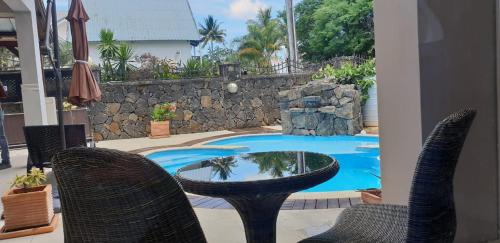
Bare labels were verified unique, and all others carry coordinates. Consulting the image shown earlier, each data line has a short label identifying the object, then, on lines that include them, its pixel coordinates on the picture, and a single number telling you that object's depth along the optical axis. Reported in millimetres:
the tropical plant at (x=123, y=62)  10512
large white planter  9383
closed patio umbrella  5094
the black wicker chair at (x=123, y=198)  1036
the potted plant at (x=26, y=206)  3004
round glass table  1506
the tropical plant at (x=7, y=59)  12078
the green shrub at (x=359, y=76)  9531
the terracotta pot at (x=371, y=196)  2918
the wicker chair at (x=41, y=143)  4258
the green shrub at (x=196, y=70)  11055
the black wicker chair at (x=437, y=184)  1091
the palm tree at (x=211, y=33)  31547
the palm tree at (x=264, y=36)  23391
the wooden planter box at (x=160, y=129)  9906
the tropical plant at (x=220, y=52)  28306
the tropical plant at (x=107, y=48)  11141
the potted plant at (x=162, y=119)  9914
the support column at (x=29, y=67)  6039
